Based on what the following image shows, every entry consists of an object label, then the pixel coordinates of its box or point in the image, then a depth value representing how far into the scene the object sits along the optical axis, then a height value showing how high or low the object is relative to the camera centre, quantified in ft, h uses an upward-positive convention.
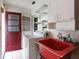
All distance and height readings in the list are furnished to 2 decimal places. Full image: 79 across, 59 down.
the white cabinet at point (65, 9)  3.90 +1.04
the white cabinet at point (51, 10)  5.39 +1.32
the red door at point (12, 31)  13.00 -0.45
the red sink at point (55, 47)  3.16 -1.00
